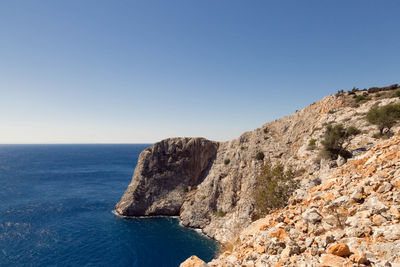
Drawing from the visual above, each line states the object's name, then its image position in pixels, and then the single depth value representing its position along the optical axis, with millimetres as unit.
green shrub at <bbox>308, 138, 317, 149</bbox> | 37825
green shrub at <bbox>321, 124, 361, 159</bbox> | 25500
